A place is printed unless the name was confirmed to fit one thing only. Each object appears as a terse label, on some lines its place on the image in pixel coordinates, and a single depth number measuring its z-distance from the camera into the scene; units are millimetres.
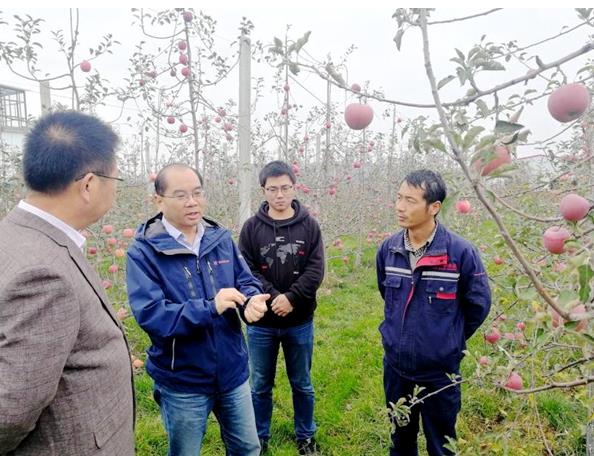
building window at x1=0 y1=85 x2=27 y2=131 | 3193
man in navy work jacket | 1944
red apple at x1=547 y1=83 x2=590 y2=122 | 1004
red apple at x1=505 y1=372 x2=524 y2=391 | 1621
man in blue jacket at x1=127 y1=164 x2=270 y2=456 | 1679
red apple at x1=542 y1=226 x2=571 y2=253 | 958
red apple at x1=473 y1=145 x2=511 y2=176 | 886
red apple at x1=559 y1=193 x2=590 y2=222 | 871
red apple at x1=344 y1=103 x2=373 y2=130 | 1544
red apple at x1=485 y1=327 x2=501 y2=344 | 2199
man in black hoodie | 2434
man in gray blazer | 1006
